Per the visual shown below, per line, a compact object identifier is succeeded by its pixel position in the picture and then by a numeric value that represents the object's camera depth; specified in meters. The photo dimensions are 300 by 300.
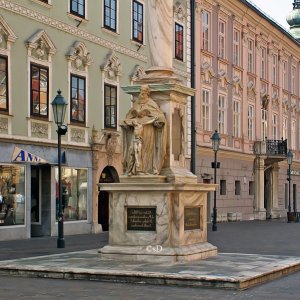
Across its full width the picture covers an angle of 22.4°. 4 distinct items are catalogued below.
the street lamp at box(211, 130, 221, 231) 31.88
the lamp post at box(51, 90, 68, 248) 20.88
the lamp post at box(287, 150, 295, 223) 44.54
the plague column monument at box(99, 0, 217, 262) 14.70
